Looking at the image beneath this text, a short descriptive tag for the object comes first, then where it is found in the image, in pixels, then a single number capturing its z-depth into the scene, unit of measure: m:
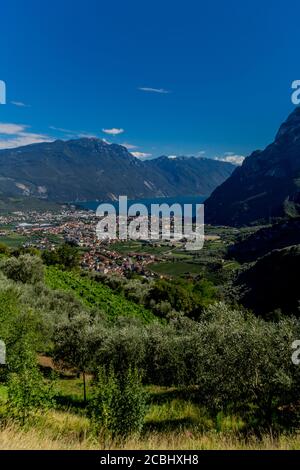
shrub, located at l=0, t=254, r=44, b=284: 50.34
